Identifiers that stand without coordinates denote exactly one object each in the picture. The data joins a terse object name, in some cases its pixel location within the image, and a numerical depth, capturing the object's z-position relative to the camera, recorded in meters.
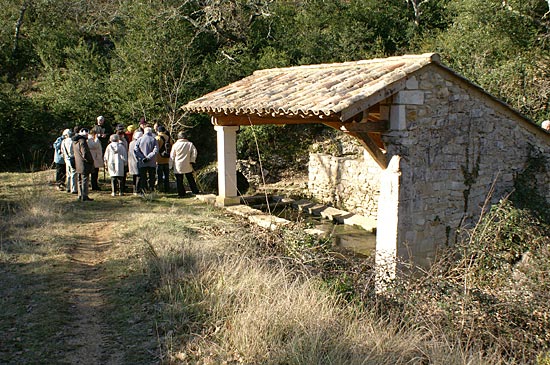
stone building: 7.38
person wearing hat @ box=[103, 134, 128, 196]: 11.41
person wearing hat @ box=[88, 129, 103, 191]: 11.79
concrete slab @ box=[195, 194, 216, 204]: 11.50
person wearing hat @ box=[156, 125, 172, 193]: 12.39
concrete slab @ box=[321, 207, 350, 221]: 12.44
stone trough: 10.07
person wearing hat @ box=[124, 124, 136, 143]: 12.96
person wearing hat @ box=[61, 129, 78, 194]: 11.12
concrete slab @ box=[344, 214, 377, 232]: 11.35
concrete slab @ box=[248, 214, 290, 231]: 9.11
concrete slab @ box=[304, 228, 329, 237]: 7.39
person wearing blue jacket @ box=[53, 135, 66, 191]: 12.23
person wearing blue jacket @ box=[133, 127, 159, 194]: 11.46
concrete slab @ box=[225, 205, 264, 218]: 10.34
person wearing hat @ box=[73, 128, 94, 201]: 10.50
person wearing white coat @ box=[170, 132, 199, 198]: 11.77
